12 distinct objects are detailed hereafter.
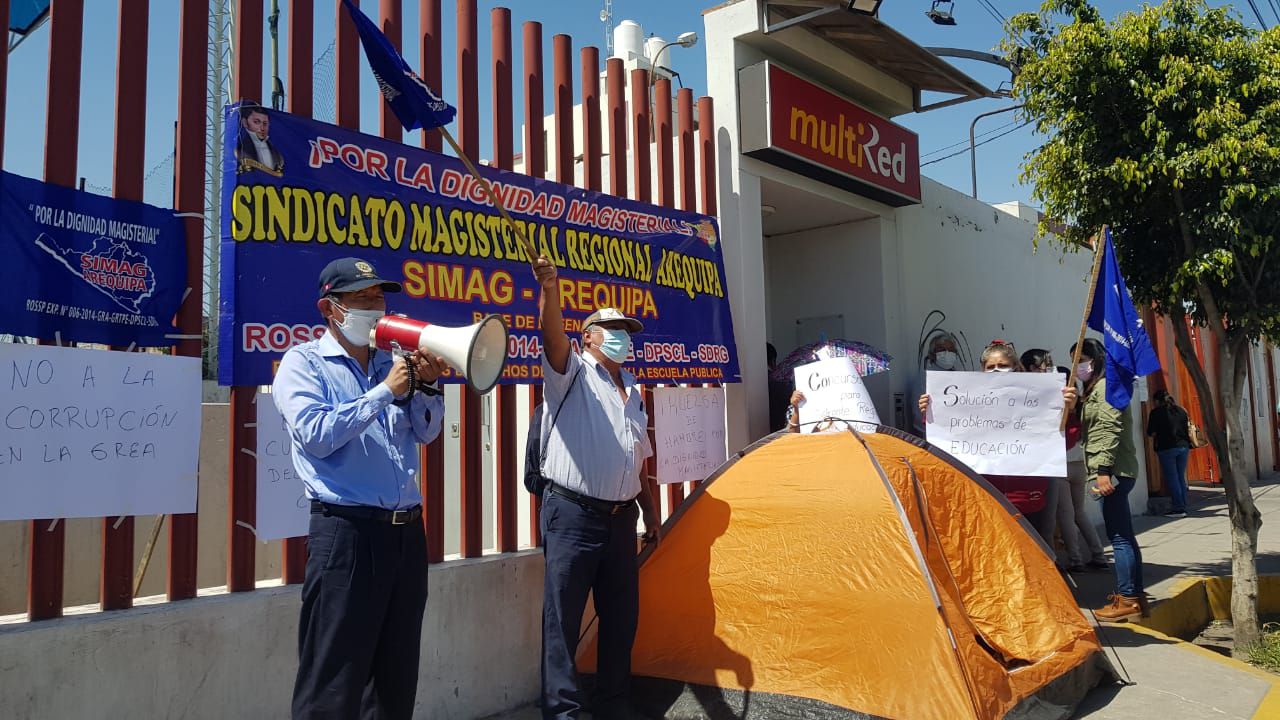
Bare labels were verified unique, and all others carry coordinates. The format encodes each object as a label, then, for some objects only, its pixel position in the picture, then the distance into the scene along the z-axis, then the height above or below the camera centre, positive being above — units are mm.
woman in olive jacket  5762 -546
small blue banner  3154 +609
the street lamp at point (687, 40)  10055 +4349
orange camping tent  3861 -929
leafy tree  5348 +1491
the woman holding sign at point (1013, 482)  5875 -537
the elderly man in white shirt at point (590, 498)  3787 -375
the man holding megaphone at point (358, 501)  2686 -260
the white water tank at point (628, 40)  15547 +6655
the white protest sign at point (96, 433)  3119 -24
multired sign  6473 +2218
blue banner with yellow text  3732 +870
